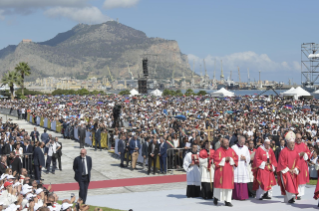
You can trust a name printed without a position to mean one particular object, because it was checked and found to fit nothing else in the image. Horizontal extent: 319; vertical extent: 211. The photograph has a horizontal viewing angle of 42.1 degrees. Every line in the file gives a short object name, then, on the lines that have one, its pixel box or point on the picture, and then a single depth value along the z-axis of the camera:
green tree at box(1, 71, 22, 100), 69.91
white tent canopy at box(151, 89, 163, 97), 59.84
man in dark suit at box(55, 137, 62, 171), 17.32
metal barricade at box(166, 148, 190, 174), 16.69
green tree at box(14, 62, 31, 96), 77.31
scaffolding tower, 60.34
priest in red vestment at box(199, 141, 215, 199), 10.58
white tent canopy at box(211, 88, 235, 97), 44.53
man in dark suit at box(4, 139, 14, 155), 16.11
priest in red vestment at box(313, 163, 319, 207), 8.90
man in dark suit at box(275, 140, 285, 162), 14.53
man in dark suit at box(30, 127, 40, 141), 21.07
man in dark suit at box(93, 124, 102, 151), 22.47
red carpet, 14.50
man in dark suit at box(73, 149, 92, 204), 10.67
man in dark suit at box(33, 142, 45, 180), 14.96
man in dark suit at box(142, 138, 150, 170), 16.78
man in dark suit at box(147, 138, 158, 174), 16.19
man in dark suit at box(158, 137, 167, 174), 16.06
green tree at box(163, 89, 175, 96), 91.05
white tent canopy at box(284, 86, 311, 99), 38.53
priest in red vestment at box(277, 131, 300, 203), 9.43
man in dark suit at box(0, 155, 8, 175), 12.83
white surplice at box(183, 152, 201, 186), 10.88
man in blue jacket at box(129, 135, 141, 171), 17.47
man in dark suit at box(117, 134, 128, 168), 17.88
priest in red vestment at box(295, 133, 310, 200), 9.55
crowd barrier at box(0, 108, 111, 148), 22.66
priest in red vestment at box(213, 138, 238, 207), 9.62
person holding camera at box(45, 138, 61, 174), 16.97
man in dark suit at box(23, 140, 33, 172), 15.53
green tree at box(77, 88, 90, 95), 93.44
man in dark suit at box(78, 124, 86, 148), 23.06
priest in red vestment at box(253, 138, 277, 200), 9.95
